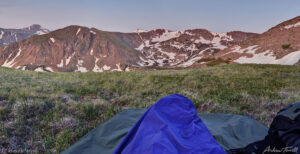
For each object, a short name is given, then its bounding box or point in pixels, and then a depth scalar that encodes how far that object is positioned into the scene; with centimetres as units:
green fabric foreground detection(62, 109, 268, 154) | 329
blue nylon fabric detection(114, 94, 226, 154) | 223
